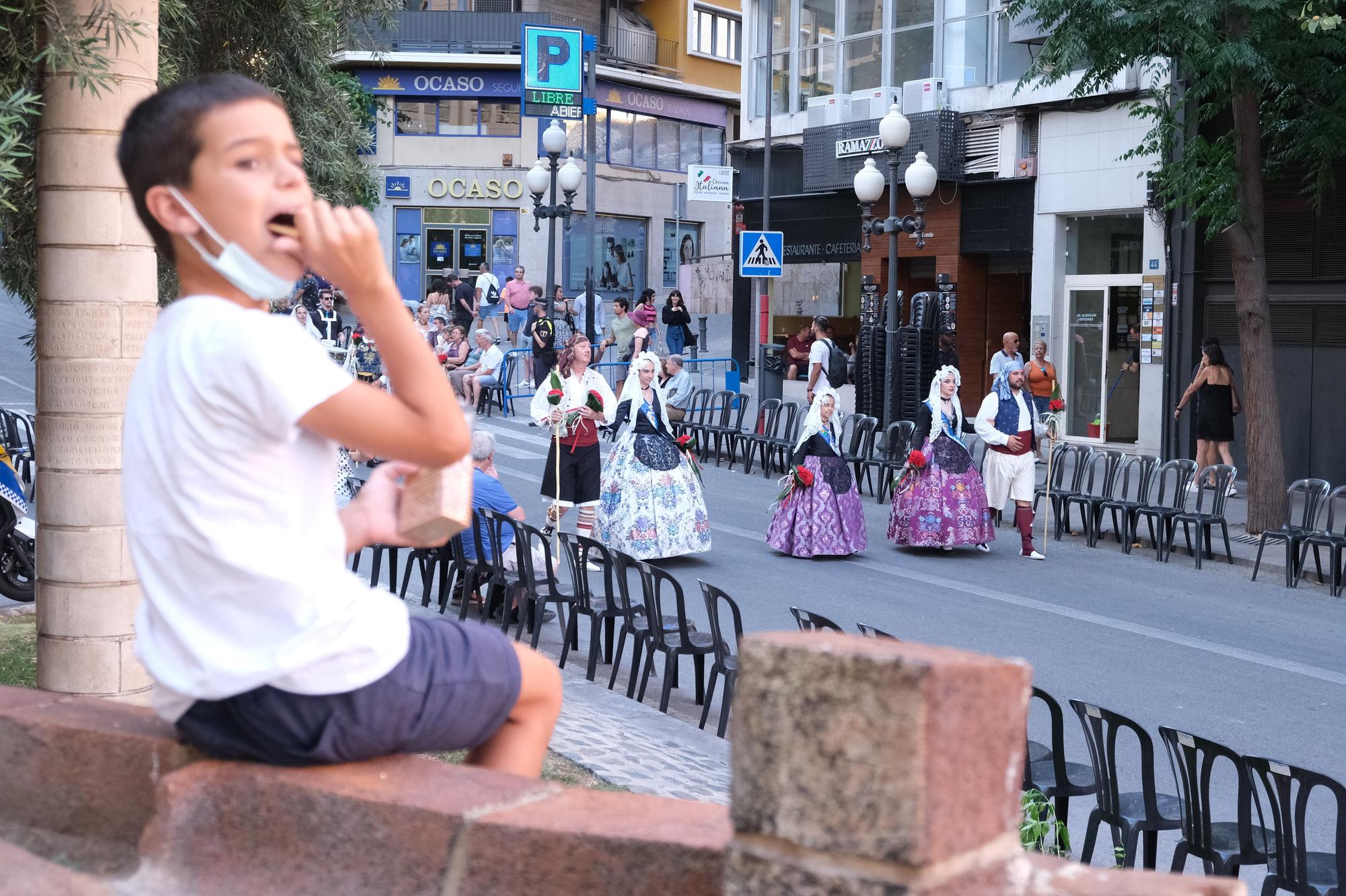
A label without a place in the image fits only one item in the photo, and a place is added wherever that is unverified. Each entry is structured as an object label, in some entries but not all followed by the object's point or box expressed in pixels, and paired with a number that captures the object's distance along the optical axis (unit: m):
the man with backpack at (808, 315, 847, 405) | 23.34
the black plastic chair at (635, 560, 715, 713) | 8.23
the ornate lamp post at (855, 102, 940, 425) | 18.52
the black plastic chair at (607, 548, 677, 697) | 8.53
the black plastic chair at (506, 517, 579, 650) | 9.36
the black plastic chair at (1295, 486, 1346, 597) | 12.41
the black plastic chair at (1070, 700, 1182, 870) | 5.44
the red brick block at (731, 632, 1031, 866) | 1.91
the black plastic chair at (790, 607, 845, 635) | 6.54
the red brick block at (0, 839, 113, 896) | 2.51
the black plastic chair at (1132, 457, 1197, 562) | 14.04
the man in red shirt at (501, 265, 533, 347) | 33.75
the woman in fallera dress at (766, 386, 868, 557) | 13.28
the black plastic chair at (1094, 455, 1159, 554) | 14.48
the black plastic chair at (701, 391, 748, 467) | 19.73
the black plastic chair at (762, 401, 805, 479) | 18.61
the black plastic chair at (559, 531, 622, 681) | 8.91
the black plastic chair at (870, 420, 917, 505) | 17.27
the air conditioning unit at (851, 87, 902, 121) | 25.38
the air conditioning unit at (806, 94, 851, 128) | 26.36
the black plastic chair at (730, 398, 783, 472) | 19.06
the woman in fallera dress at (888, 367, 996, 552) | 13.87
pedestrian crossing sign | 21.28
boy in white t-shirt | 2.22
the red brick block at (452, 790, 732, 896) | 2.26
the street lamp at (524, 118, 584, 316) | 27.11
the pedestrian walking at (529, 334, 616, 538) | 13.12
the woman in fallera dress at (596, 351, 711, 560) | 12.81
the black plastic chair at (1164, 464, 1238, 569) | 13.80
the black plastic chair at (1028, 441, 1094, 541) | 15.20
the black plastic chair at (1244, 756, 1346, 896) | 4.62
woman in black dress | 17.81
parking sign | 28.08
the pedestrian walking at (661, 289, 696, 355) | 31.28
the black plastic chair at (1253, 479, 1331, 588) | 12.75
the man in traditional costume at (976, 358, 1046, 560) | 14.51
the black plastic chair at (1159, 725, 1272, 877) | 4.97
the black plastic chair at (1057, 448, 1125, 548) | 14.80
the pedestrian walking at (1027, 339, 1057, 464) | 20.30
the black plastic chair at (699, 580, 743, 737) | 7.79
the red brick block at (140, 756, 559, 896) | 2.46
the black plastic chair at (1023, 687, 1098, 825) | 5.89
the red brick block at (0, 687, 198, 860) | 2.82
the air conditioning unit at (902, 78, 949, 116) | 24.42
